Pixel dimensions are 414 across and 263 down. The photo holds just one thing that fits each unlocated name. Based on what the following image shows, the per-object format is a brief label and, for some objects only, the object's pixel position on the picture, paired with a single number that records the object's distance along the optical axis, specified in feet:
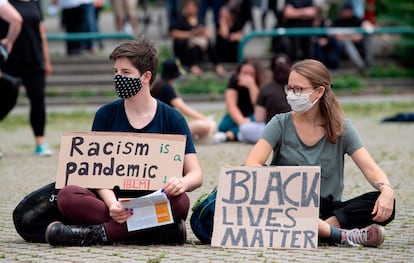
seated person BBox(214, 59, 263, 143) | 45.83
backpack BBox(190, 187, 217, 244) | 24.00
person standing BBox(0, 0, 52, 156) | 39.81
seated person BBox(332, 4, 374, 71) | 68.69
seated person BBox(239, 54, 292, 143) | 42.22
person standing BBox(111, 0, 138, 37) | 74.49
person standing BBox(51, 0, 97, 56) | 65.67
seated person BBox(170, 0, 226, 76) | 65.62
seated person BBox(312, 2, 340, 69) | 66.90
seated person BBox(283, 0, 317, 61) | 65.57
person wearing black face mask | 23.34
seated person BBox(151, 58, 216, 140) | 43.80
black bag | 24.13
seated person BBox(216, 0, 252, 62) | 67.56
